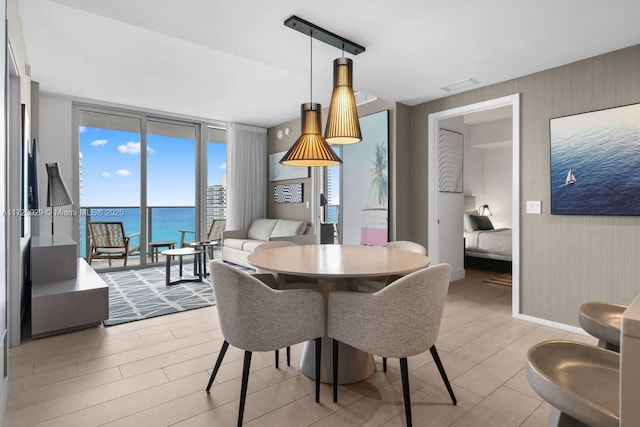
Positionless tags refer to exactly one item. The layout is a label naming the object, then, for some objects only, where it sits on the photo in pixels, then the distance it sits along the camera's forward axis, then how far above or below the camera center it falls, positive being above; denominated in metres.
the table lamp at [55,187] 3.73 +0.26
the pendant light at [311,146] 2.39 +0.45
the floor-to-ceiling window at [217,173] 6.87 +0.75
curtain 6.45 +0.68
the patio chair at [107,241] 5.18 -0.46
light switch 3.28 +0.02
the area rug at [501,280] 4.73 -1.00
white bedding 5.26 -0.50
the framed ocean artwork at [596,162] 2.73 +0.39
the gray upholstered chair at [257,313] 1.65 -0.51
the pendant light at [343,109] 2.30 +0.68
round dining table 1.74 -0.31
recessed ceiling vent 3.53 +1.31
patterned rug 3.44 -1.00
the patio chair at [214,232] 6.06 -0.39
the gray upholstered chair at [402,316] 1.60 -0.51
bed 5.27 -0.57
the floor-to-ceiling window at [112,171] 5.62 +0.66
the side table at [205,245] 4.95 -0.50
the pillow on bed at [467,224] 6.04 -0.26
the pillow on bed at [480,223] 6.07 -0.24
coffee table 4.49 -0.63
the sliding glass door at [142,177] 5.61 +0.58
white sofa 5.67 -0.43
